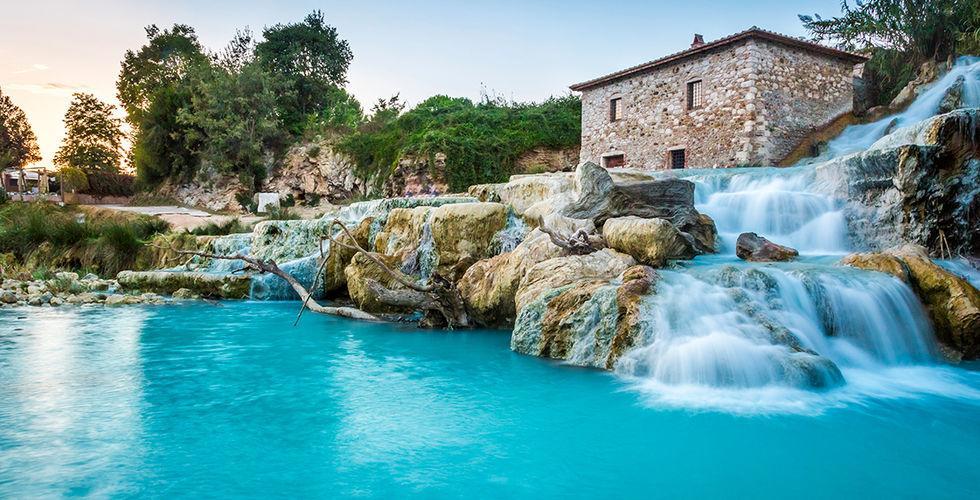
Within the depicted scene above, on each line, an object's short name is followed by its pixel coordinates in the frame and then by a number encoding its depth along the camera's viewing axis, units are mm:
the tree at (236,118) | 27422
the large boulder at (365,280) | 9664
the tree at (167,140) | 29578
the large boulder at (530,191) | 10938
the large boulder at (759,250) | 8648
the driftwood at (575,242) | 8195
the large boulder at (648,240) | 8008
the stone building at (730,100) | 17047
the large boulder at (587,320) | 6047
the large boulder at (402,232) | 10680
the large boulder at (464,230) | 10062
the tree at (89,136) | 39844
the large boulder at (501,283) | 8227
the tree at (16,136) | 38844
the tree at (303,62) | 31244
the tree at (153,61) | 35500
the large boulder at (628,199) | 9844
